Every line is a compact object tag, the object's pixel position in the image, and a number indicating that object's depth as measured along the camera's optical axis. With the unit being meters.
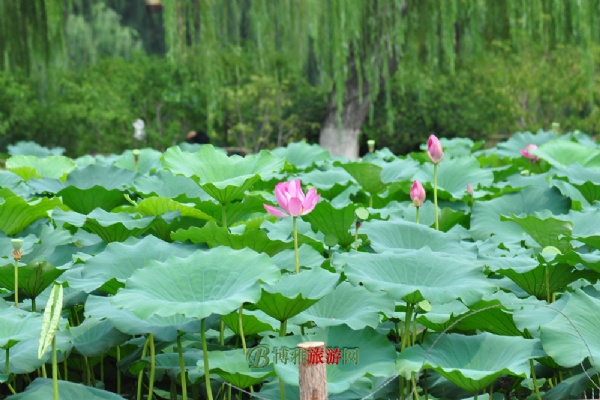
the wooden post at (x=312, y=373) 7.42
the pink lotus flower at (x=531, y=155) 11.45
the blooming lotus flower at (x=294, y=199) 8.19
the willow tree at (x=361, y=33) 26.98
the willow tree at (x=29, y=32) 27.08
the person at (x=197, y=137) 28.94
